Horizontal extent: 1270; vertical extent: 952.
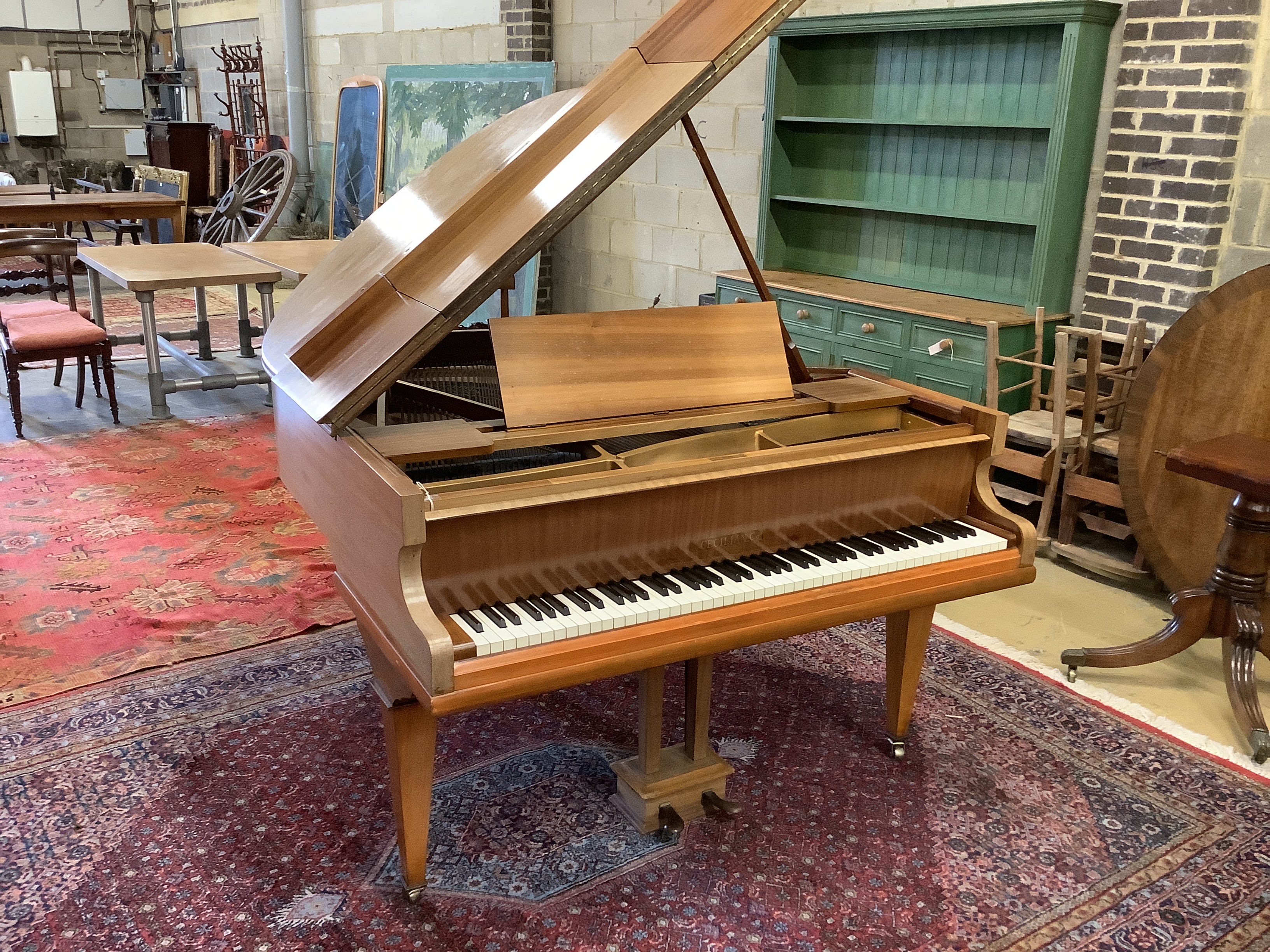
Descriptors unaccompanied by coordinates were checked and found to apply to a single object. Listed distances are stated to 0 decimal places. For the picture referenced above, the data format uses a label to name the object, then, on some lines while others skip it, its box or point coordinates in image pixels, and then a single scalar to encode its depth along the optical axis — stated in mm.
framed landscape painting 6250
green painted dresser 3820
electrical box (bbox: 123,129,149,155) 13461
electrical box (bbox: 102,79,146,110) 13406
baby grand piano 1748
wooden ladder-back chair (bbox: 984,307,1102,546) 3609
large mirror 6820
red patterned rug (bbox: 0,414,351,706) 3045
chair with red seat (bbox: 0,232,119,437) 4785
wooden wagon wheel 7113
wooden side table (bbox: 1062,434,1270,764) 2574
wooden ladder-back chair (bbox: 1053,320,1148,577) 3543
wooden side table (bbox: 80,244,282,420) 4930
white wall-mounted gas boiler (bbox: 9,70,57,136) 12719
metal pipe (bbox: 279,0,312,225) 9711
